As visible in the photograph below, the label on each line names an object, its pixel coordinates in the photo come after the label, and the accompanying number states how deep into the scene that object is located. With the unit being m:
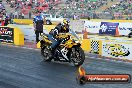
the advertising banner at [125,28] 27.45
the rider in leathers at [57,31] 13.34
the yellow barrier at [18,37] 20.78
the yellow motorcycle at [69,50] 12.81
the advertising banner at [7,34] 21.11
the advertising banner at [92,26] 30.11
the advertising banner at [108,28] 28.35
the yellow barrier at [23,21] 41.11
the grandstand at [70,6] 44.27
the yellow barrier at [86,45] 17.52
